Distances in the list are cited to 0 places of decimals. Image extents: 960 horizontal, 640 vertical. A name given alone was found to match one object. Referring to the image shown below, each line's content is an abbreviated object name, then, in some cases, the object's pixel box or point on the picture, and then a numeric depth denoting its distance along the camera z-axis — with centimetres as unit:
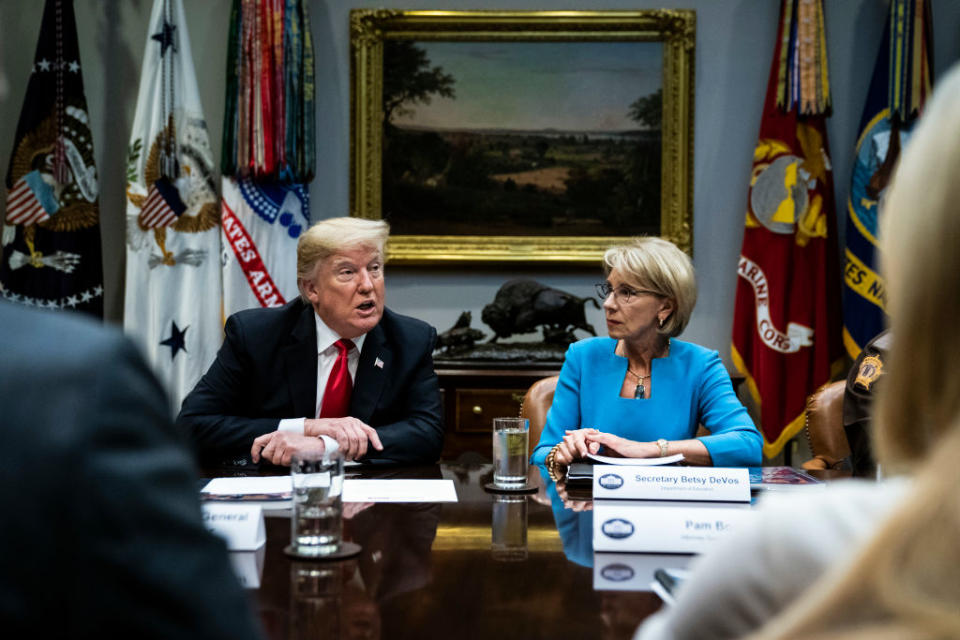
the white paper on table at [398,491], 204
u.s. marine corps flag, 470
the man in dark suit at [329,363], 275
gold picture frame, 494
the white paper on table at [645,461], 229
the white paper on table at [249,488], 196
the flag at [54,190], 448
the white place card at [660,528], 156
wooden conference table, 119
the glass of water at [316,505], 154
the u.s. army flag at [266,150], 455
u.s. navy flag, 455
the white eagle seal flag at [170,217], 459
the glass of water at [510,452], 220
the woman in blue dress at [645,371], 281
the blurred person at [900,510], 63
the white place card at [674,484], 195
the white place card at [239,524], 154
